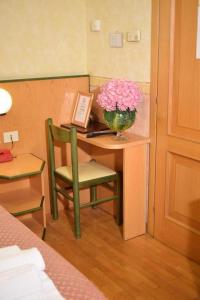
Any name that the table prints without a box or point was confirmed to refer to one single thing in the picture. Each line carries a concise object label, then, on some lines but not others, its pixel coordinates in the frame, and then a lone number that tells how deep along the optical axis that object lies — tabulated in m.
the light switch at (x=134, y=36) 2.64
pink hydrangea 2.54
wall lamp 2.74
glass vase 2.63
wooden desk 2.66
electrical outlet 2.93
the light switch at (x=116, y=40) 2.82
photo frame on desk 3.04
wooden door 2.31
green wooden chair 2.76
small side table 2.62
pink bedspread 1.17
